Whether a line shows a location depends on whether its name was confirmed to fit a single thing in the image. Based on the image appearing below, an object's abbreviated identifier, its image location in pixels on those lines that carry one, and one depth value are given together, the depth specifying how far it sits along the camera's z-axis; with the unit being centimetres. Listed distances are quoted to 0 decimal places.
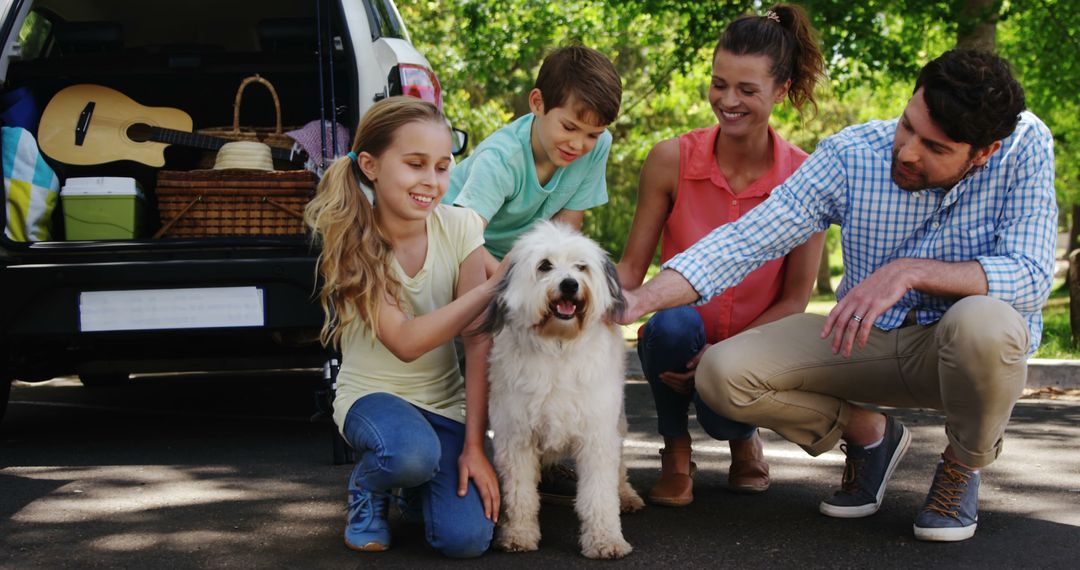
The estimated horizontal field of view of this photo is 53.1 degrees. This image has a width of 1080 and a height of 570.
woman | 379
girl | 322
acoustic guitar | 508
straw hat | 485
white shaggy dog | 314
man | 309
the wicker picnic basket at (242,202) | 468
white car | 425
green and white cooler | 466
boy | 393
